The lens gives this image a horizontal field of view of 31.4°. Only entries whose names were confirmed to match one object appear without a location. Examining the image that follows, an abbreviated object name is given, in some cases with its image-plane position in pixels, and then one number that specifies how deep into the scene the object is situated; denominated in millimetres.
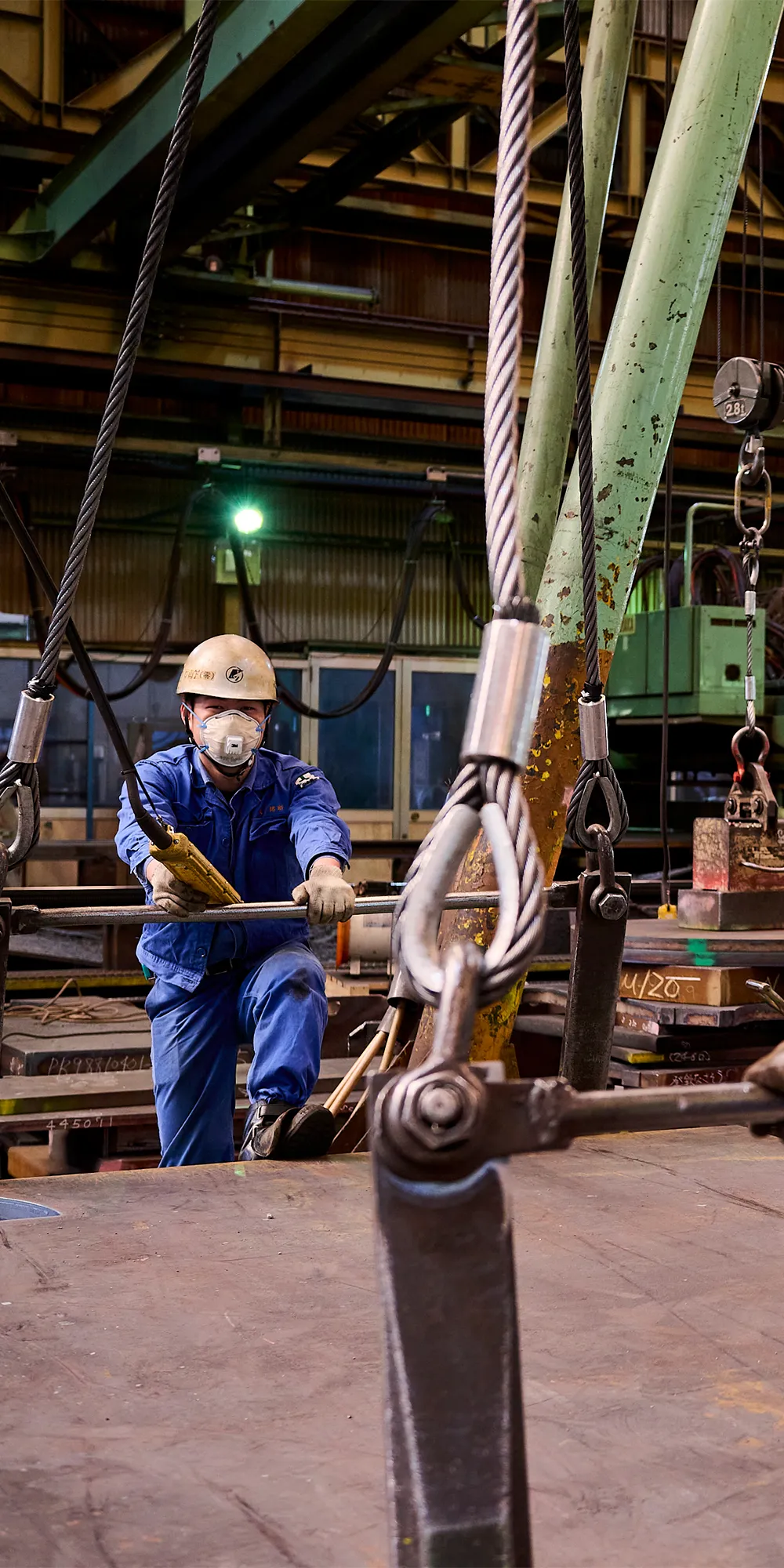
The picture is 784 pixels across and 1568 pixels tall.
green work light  10500
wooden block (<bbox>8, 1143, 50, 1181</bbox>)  4707
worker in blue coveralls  3512
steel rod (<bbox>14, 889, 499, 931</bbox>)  2572
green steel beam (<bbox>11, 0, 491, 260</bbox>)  5898
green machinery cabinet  8633
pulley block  4281
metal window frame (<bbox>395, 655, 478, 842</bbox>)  11305
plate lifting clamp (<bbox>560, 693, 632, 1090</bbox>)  2668
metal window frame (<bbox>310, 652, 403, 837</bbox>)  10961
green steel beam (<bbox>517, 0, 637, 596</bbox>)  3605
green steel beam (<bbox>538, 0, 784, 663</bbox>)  3189
